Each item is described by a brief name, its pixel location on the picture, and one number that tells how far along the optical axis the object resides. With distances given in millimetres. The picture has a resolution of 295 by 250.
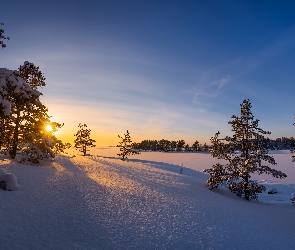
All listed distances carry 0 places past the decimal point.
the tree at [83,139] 66250
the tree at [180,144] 182125
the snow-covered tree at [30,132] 15805
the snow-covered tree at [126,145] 59153
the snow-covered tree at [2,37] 8055
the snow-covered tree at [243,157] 17359
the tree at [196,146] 181450
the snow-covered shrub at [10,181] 8914
